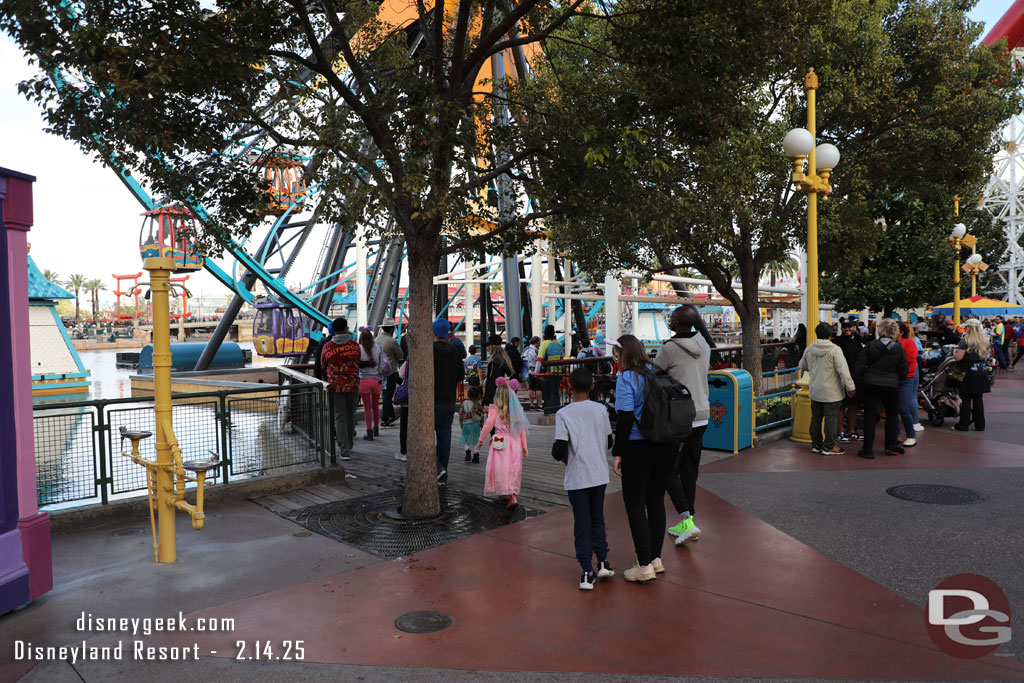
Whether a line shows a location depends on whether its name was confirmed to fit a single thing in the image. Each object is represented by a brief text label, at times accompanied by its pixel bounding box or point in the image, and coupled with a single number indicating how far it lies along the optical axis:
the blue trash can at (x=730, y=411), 9.43
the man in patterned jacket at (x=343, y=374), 9.33
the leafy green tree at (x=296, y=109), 5.56
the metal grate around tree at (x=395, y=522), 5.90
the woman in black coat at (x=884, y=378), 8.95
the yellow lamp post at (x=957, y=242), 18.00
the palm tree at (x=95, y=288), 120.25
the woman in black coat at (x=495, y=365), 10.23
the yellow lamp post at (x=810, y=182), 9.59
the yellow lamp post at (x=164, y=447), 5.31
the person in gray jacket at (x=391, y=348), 11.05
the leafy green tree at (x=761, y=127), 6.54
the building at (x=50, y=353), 21.45
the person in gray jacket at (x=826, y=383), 9.05
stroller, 11.34
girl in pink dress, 6.86
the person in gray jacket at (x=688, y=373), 5.82
